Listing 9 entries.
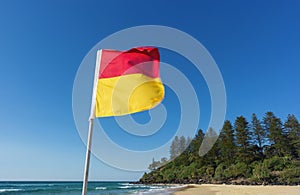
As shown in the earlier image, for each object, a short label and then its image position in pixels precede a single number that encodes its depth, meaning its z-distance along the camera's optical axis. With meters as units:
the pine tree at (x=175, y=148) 62.06
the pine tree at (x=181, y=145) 60.54
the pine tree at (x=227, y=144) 53.34
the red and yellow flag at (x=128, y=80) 4.03
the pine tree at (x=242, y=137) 50.71
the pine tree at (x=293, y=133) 46.56
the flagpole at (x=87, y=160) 3.41
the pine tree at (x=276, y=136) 47.81
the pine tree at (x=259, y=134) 52.18
